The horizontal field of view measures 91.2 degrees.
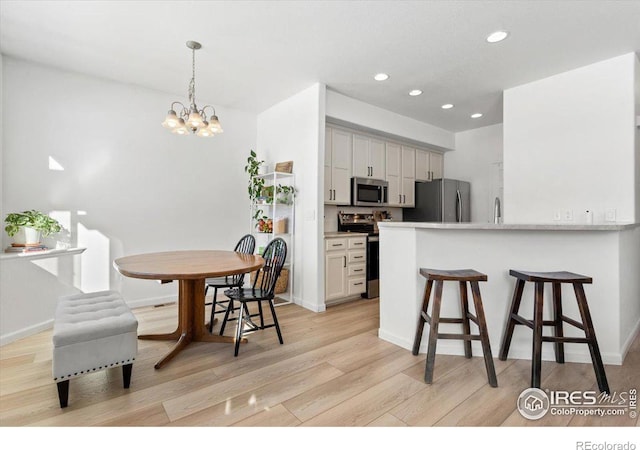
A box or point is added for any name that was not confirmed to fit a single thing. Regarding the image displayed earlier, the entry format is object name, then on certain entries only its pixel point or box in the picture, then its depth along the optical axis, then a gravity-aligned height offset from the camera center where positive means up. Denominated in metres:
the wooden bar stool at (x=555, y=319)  1.95 -0.62
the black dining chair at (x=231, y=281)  3.04 -0.55
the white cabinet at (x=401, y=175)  5.05 +0.88
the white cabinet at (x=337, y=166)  4.25 +0.85
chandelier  2.56 +0.86
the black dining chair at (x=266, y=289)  2.54 -0.55
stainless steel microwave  4.51 +0.54
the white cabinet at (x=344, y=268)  3.88 -0.52
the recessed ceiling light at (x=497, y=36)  2.66 +1.66
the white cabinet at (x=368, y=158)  4.59 +1.06
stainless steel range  4.31 -0.04
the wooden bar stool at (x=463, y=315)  2.07 -0.62
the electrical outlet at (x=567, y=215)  3.31 +0.15
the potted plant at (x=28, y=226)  2.91 -0.01
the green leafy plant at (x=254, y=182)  4.25 +0.63
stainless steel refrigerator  5.07 +0.43
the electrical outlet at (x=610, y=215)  3.04 +0.14
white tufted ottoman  1.77 -0.69
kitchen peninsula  2.28 -0.30
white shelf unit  4.09 +0.14
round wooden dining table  2.19 -0.30
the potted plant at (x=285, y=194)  4.08 +0.44
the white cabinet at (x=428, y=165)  5.52 +1.14
